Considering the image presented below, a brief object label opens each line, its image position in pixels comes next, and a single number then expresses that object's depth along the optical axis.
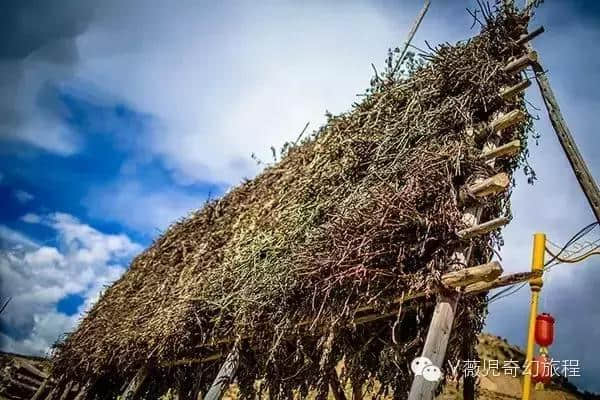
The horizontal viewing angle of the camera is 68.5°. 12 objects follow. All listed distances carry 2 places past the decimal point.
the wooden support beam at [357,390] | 3.92
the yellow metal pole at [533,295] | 2.92
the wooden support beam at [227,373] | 4.33
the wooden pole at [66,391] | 8.58
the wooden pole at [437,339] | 2.62
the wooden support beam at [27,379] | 11.96
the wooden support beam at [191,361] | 5.01
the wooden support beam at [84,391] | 7.61
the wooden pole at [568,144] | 3.45
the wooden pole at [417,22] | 6.61
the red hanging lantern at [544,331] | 3.20
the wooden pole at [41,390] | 9.32
